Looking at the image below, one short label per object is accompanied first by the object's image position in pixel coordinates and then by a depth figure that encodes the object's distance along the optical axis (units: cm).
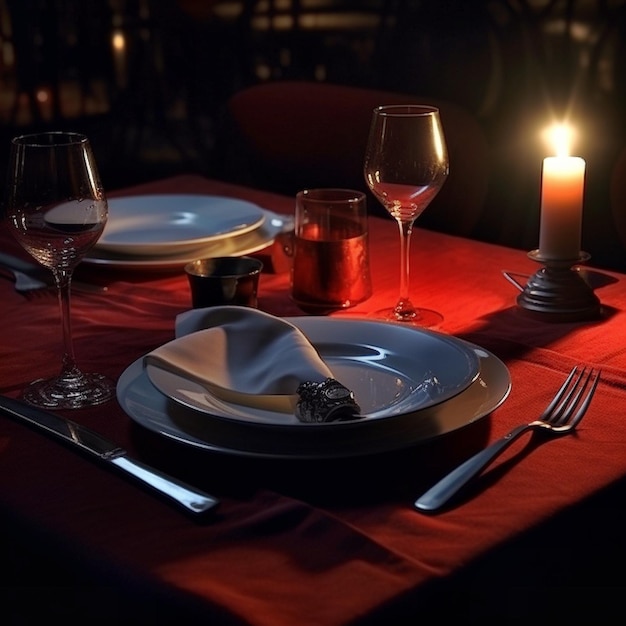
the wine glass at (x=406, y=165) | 135
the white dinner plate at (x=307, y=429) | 105
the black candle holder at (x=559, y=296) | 136
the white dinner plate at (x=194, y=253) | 152
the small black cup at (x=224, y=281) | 135
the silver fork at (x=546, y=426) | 102
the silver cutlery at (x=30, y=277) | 147
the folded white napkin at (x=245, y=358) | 113
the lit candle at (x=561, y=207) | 138
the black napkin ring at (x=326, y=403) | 108
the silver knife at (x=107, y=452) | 102
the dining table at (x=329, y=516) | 95
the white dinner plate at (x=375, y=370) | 111
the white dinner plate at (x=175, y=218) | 164
